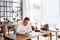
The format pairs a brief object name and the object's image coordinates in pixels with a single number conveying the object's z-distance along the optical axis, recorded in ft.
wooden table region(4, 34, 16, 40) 6.86
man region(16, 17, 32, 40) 7.50
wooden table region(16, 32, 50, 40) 6.67
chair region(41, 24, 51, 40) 9.69
